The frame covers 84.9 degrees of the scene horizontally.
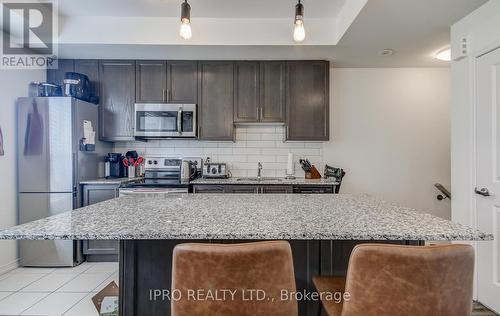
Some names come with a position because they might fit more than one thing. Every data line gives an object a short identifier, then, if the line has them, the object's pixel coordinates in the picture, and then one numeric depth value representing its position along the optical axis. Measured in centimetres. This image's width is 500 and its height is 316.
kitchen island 105
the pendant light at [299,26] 164
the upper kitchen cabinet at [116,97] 341
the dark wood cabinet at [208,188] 315
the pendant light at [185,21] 167
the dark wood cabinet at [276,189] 312
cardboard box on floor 142
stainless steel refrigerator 289
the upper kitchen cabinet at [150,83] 341
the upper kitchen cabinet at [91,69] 340
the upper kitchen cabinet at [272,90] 338
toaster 352
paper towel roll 358
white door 207
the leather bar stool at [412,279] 86
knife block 356
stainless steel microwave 336
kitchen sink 331
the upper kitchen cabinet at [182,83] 341
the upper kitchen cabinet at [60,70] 339
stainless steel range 311
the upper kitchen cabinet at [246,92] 338
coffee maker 352
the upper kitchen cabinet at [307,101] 337
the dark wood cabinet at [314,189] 314
